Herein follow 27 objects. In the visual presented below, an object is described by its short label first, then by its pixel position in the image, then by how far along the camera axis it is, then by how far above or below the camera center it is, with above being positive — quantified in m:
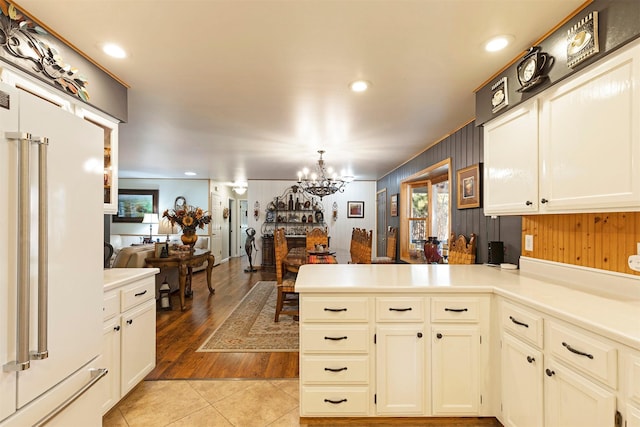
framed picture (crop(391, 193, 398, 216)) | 5.84 +0.26
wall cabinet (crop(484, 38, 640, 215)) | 1.29 +0.39
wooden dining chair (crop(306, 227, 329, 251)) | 5.28 -0.40
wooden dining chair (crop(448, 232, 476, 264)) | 2.96 -0.34
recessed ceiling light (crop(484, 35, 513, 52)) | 1.71 +1.04
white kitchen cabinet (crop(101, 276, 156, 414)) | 1.84 -0.83
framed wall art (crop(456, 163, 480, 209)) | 2.91 +0.32
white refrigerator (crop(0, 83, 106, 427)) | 0.99 -0.18
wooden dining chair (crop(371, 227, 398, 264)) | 4.44 -0.57
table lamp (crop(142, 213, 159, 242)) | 6.49 -0.04
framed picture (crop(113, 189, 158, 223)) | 7.76 +0.35
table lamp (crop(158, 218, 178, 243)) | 5.80 -0.22
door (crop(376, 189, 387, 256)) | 6.90 -0.12
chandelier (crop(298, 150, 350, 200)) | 4.51 +0.54
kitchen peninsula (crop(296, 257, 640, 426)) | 1.81 -0.81
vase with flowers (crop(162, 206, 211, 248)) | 4.54 -0.06
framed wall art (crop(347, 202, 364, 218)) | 7.82 +0.19
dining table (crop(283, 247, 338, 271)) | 3.74 -0.57
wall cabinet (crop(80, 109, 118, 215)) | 2.14 +0.39
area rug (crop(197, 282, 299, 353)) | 2.98 -1.32
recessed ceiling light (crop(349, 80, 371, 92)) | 2.25 +1.03
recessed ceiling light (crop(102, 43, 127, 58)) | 1.79 +1.05
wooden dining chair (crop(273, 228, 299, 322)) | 3.55 -0.80
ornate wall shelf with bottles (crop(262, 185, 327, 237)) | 7.65 +0.08
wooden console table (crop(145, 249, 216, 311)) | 4.12 -0.65
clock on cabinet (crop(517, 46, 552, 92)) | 1.70 +0.90
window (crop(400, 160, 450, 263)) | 4.46 +0.11
